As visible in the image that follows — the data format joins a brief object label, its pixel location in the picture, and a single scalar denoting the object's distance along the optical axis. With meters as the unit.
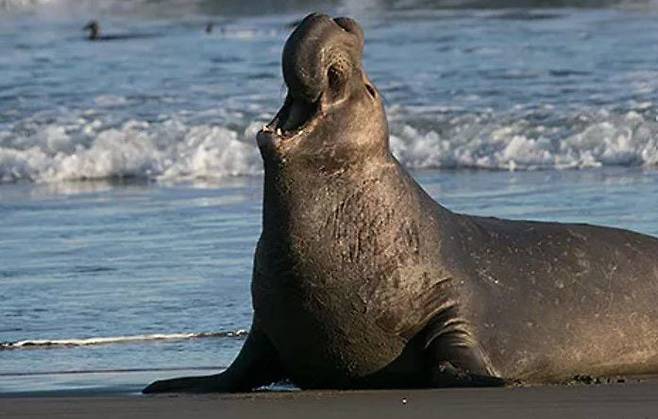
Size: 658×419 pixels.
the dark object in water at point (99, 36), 55.81
